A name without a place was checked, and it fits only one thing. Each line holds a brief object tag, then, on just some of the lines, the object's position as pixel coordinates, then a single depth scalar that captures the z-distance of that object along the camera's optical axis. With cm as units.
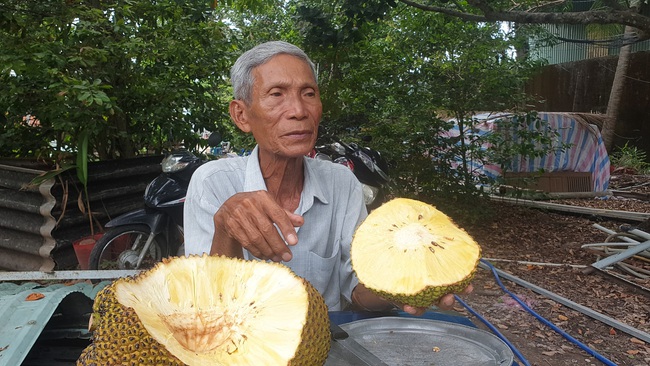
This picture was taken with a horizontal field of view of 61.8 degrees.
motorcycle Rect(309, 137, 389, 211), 413
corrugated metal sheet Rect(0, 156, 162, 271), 419
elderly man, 152
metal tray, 112
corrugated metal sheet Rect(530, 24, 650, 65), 1341
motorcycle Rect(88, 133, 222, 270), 395
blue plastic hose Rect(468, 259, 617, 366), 299
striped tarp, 848
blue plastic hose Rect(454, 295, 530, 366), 147
